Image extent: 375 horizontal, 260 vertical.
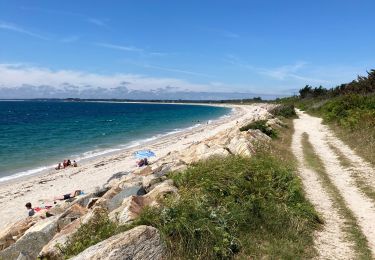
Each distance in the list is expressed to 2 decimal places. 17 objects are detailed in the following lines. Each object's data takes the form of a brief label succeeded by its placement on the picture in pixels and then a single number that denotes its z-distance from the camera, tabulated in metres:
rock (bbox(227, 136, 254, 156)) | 13.99
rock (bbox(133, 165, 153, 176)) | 16.93
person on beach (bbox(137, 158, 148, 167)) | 28.18
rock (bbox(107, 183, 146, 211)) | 9.93
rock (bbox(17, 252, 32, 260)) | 7.97
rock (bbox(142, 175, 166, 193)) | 11.31
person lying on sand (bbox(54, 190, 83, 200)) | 21.18
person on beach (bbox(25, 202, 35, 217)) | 17.42
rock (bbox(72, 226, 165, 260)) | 5.96
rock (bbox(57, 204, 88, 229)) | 10.26
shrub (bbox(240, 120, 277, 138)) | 23.66
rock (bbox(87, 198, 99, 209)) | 12.55
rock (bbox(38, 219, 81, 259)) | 7.59
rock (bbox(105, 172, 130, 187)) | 20.68
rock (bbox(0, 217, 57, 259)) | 9.00
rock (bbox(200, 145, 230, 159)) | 13.23
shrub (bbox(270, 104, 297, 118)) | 44.44
